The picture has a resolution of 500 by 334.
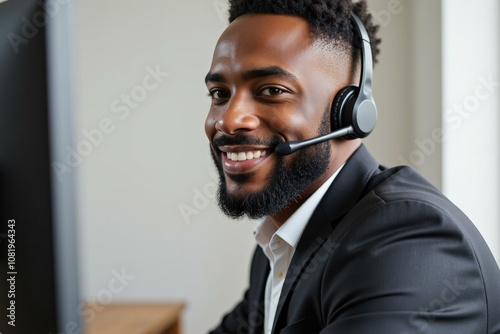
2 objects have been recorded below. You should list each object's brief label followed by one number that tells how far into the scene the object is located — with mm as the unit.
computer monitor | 427
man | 766
